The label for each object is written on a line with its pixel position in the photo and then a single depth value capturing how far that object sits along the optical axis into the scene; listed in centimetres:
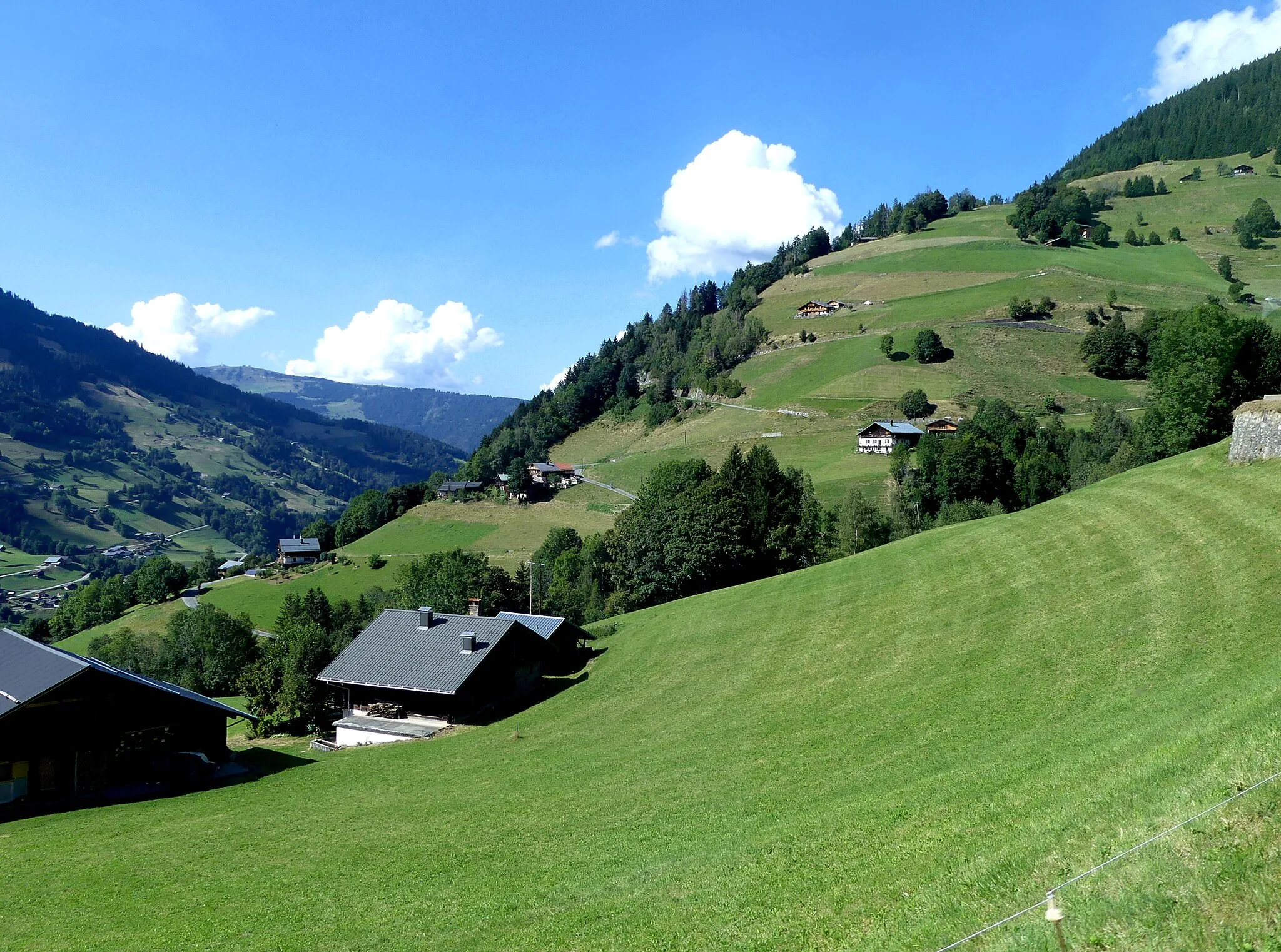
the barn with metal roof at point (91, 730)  3109
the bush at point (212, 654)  7325
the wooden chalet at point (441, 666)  4534
